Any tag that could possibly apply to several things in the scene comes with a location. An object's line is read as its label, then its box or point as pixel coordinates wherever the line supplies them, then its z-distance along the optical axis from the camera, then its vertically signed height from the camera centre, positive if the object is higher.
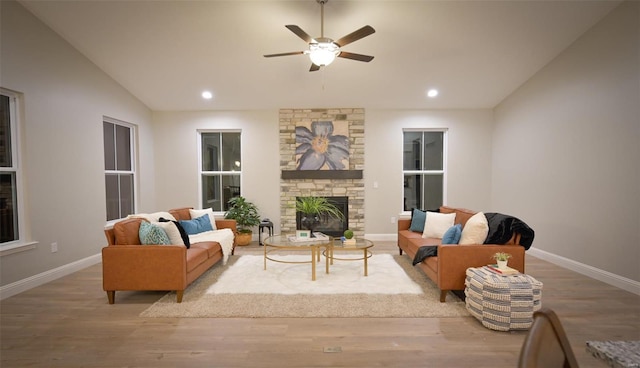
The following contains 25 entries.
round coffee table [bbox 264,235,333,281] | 3.67 -0.87
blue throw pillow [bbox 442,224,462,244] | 3.43 -0.71
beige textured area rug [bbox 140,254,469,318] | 2.78 -1.29
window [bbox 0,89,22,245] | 3.35 +0.07
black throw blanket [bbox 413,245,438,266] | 3.38 -0.90
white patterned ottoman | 2.46 -1.07
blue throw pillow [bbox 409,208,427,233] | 4.59 -0.70
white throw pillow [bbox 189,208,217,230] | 4.75 -0.60
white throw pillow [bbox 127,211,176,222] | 3.60 -0.51
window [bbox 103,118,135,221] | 4.98 +0.16
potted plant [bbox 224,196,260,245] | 5.64 -0.79
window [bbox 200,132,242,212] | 6.23 +0.28
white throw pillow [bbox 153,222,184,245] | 3.39 -0.64
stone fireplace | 5.98 -0.01
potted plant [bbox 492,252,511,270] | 2.70 -0.78
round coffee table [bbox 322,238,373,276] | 3.70 -0.89
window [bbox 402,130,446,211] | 6.19 +0.21
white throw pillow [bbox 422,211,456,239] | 4.22 -0.70
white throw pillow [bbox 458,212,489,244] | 3.16 -0.61
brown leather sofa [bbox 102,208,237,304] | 3.01 -0.93
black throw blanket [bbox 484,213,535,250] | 3.09 -0.60
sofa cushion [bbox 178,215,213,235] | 4.41 -0.73
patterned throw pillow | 3.19 -0.63
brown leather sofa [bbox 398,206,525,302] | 2.98 -0.86
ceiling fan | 2.78 +1.32
